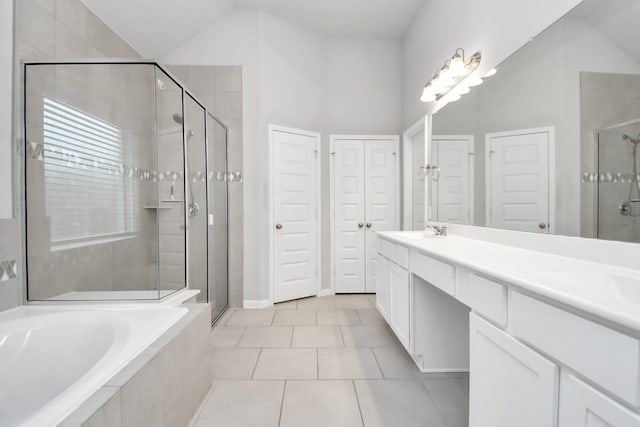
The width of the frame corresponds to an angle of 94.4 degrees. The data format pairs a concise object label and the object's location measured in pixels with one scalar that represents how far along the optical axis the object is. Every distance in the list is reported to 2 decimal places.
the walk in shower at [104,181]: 1.73
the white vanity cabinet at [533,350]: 0.59
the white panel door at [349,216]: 3.74
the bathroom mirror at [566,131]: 1.04
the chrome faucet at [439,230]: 2.41
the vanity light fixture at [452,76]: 2.06
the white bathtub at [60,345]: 1.16
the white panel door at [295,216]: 3.32
